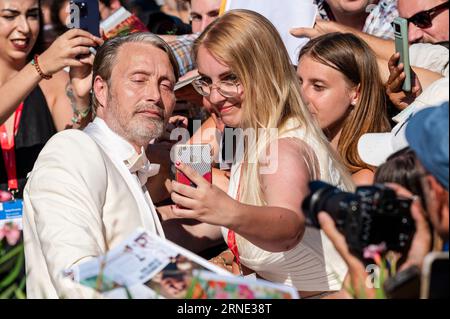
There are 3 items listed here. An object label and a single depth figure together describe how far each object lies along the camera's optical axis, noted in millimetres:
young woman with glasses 3822
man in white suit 3479
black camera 2598
